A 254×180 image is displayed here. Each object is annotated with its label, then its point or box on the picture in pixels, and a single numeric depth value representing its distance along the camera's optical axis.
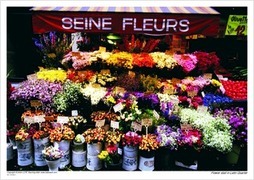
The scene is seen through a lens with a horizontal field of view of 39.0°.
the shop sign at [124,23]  5.25
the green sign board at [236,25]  6.20
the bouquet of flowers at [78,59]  6.19
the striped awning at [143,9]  5.29
